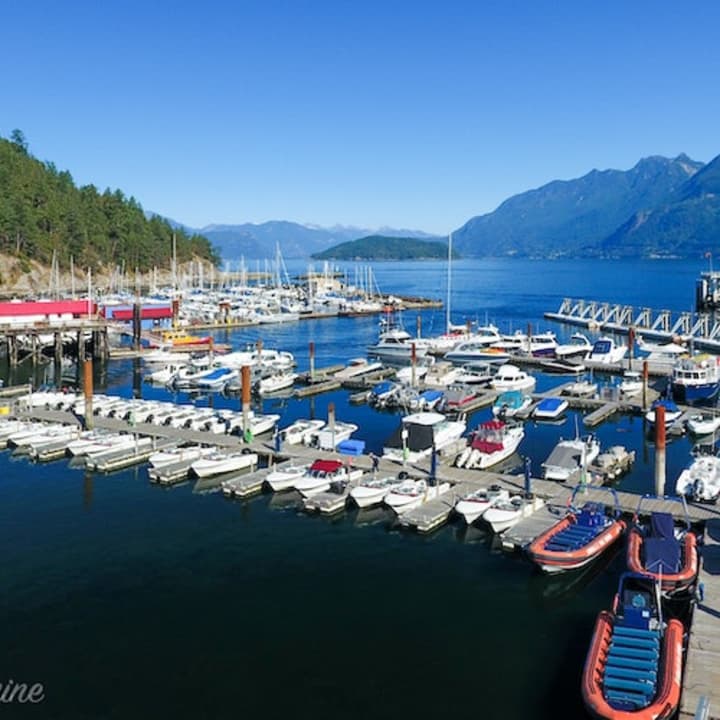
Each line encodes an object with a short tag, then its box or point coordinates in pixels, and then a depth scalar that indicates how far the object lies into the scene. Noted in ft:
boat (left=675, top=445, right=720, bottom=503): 103.40
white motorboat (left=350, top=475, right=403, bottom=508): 107.45
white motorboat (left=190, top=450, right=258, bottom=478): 122.31
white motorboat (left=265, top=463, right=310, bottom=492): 114.73
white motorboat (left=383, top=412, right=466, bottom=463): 124.67
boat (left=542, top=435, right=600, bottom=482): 113.19
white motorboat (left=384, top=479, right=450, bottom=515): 104.47
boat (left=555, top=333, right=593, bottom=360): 234.99
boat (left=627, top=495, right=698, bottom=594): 78.59
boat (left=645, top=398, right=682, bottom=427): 152.15
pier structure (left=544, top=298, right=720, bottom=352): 273.13
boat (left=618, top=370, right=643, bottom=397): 177.06
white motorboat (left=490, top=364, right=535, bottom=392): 187.42
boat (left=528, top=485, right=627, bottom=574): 86.17
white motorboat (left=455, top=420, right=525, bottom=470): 125.70
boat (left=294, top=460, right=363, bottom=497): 112.37
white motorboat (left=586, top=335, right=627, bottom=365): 222.28
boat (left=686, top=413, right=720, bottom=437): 146.30
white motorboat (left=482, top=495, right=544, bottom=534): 97.71
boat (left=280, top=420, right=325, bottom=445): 138.31
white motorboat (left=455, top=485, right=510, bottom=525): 100.68
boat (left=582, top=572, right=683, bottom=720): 59.06
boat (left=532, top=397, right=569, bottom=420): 162.09
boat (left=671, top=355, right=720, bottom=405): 166.81
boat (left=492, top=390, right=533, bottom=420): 163.63
